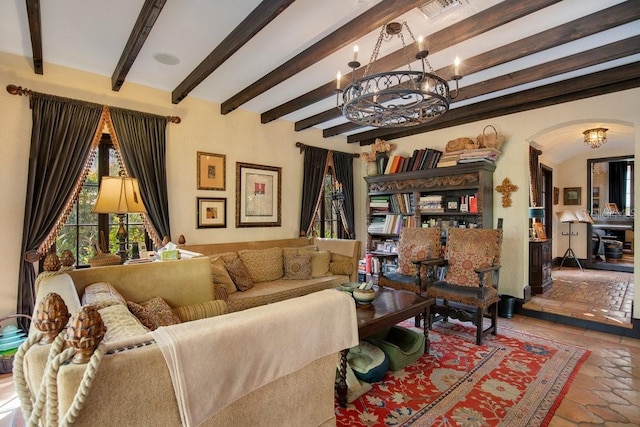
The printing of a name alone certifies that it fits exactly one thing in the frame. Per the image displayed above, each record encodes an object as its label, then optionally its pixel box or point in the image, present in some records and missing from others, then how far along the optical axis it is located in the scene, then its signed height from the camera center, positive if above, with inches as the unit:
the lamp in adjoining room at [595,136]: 192.7 +49.2
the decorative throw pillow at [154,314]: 65.5 -22.1
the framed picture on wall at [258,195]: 166.1 +10.9
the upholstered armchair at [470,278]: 123.4 -26.4
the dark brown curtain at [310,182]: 191.6 +20.7
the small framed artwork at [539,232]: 201.5 -9.7
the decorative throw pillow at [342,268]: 165.3 -27.0
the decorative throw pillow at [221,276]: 126.1 -24.2
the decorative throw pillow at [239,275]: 133.6 -25.2
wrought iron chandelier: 75.4 +30.2
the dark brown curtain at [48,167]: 110.1 +17.0
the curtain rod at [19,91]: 108.0 +42.3
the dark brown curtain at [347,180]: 210.5 +24.0
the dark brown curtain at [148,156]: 128.4 +24.4
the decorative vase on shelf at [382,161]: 203.0 +34.9
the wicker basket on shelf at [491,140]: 159.3 +38.7
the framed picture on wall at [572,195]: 277.4 +19.0
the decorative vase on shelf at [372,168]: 204.5 +30.7
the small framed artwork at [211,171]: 151.9 +21.4
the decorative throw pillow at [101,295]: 58.3 -16.9
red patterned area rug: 78.4 -48.7
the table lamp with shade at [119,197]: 93.9 +5.4
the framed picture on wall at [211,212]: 151.9 +1.6
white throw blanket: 35.6 -17.2
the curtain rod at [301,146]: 190.5 +41.8
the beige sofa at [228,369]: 31.9 -18.1
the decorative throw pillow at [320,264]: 161.8 -24.4
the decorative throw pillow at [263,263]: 147.9 -22.4
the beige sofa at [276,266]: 128.2 -24.2
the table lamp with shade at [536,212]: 168.7 +2.5
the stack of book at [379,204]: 204.5 +7.8
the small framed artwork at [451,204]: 173.1 +6.7
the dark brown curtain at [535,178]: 199.0 +25.2
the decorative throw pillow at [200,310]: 88.9 -27.1
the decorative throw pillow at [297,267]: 155.3 -24.9
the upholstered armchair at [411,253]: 148.4 -18.2
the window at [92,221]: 123.1 -2.4
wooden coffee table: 82.6 -29.2
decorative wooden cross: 161.2 +13.6
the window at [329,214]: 209.8 +1.2
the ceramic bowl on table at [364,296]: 100.3 -25.1
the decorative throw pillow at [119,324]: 41.7 -15.8
